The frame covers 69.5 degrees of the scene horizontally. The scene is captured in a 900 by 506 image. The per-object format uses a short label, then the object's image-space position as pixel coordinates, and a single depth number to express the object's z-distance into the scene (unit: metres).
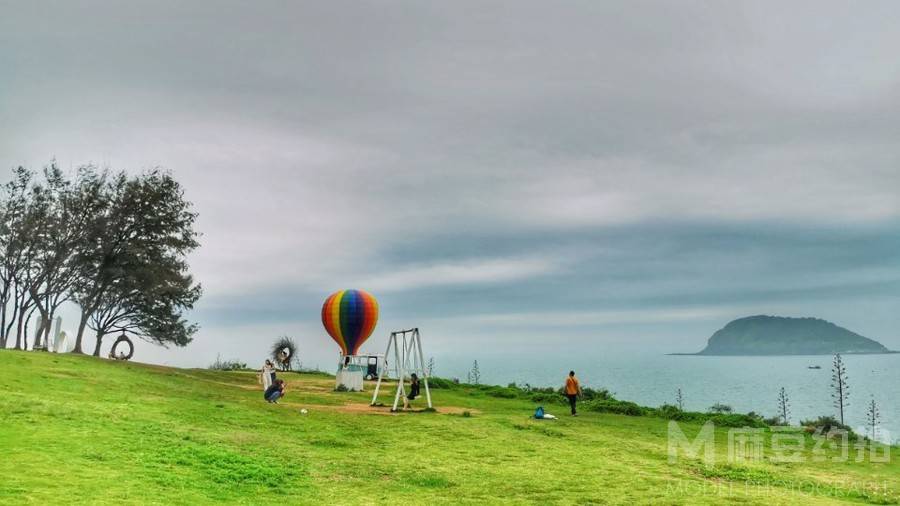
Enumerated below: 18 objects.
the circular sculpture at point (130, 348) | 59.72
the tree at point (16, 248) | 55.03
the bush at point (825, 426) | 32.97
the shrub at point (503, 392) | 49.34
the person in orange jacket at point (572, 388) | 35.22
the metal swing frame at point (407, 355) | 33.81
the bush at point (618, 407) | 39.12
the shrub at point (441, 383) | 56.88
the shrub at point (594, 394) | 50.61
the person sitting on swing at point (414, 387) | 40.72
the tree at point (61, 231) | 55.94
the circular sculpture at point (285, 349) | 75.79
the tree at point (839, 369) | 62.34
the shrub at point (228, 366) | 78.84
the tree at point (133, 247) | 56.62
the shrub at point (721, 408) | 54.28
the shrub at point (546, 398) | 45.03
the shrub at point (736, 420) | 36.25
